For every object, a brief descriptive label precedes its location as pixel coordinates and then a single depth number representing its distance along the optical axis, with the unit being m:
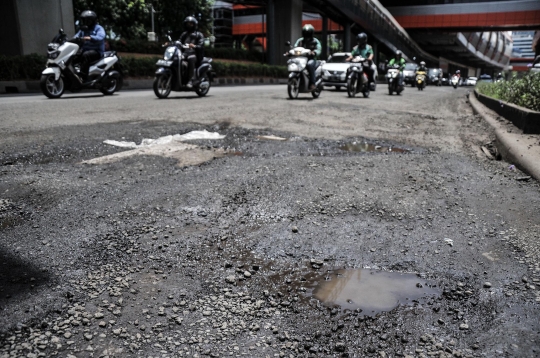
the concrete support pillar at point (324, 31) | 38.69
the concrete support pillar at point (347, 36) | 39.47
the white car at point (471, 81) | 52.87
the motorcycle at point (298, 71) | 10.55
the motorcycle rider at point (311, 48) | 10.77
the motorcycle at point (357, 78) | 12.52
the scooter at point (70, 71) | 9.33
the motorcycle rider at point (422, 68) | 25.25
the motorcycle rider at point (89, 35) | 10.05
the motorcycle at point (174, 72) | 9.80
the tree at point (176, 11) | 28.16
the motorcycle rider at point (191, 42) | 10.11
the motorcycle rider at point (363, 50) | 12.93
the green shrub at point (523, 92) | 5.73
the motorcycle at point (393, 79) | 15.45
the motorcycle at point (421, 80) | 24.19
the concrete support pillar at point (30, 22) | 16.81
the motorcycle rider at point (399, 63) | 15.68
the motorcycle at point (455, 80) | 32.25
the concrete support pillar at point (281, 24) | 31.64
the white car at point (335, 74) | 17.62
